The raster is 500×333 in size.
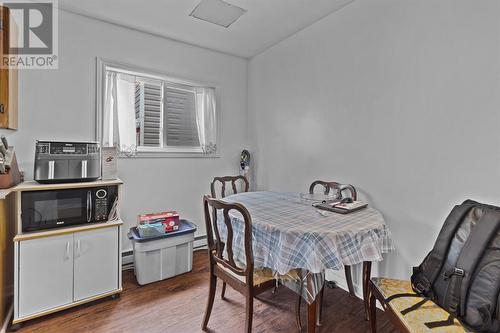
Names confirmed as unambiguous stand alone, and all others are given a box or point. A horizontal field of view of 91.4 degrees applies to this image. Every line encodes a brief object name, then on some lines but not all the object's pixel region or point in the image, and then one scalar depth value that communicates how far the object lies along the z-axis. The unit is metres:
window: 2.65
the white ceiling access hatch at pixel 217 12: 2.29
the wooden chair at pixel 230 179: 2.81
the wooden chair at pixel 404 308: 1.10
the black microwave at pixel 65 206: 1.82
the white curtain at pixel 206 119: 3.29
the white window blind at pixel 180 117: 3.09
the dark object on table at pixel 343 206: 1.67
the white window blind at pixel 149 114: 2.87
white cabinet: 1.74
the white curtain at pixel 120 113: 2.64
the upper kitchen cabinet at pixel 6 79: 1.79
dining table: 1.28
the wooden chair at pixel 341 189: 2.02
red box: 2.50
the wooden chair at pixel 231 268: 1.38
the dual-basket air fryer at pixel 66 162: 1.90
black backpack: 1.10
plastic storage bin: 2.32
